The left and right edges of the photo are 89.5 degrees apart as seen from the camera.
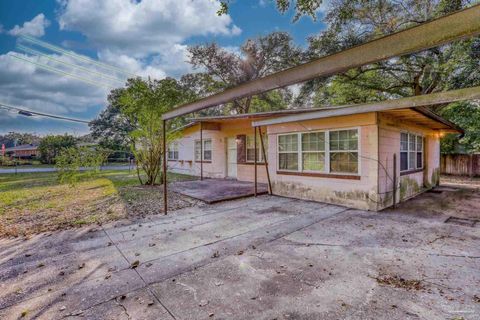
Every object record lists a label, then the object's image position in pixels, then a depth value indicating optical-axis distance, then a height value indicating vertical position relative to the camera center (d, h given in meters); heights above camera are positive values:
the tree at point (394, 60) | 11.71 +5.40
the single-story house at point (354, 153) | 6.03 +0.10
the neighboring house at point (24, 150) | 42.97 +1.40
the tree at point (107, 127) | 37.12 +4.77
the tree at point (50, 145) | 28.44 +1.48
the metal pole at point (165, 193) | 5.97 -0.88
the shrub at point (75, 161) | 8.09 -0.13
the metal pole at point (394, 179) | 6.49 -0.63
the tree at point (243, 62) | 21.02 +8.86
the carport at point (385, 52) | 1.78 +0.98
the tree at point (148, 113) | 9.52 +1.77
